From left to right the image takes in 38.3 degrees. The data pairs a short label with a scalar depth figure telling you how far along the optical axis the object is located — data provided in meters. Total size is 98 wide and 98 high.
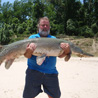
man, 3.24
